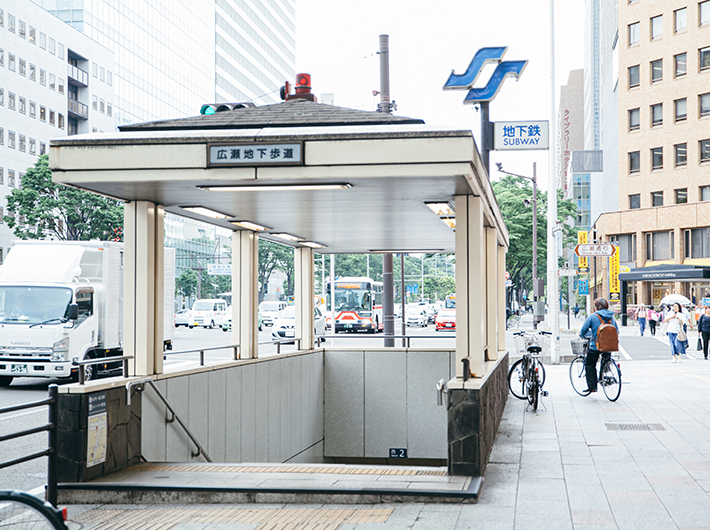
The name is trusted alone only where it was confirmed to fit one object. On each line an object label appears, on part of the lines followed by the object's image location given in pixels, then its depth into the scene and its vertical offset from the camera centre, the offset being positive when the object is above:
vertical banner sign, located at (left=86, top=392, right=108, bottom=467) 7.05 -1.28
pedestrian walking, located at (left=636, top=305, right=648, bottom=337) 38.09 -1.46
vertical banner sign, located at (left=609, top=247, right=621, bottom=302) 55.75 +0.94
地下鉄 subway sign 12.09 +2.39
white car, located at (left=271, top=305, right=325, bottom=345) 35.74 -1.72
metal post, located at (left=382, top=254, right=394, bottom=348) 17.91 -0.25
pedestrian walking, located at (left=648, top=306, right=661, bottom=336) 38.21 -1.59
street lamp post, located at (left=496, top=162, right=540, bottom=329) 40.29 +2.74
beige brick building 52.75 +9.72
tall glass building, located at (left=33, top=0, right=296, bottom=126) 75.31 +27.63
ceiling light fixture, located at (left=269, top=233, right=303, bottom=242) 13.27 +0.89
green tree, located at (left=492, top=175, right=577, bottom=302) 47.91 +4.11
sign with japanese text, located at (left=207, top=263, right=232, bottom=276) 72.74 +1.80
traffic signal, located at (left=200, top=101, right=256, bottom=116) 9.33 +2.17
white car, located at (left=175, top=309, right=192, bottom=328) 55.53 -2.16
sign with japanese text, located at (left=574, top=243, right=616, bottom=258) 21.28 +1.03
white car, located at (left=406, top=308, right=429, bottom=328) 56.22 -2.12
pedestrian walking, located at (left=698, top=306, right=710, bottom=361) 25.14 -1.36
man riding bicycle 14.06 -0.86
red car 47.44 -1.97
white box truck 16.91 -0.37
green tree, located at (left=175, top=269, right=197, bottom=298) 80.12 +0.47
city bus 46.00 -0.93
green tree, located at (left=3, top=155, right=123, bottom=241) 43.78 +4.42
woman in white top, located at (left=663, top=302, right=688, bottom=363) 23.38 -1.19
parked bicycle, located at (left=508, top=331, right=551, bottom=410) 13.00 -1.49
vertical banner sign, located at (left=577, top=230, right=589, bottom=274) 59.38 +3.85
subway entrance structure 7.04 +0.94
